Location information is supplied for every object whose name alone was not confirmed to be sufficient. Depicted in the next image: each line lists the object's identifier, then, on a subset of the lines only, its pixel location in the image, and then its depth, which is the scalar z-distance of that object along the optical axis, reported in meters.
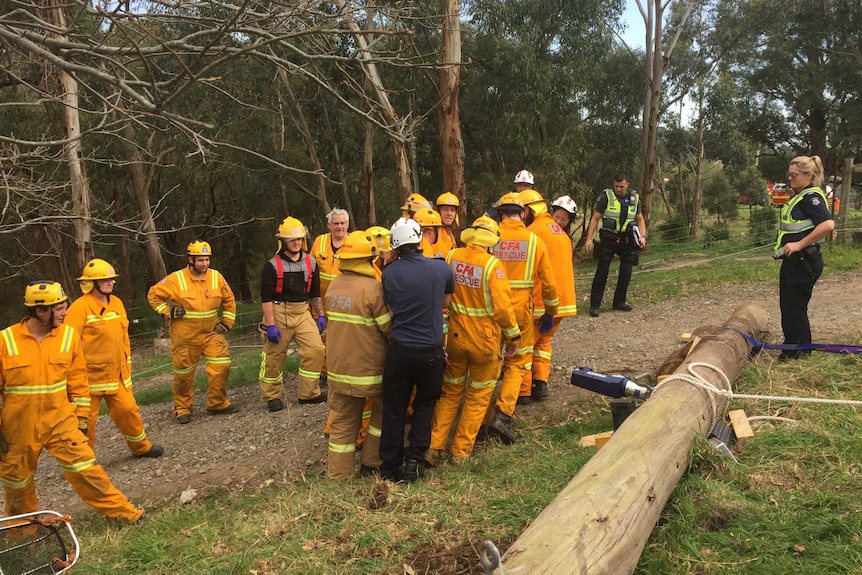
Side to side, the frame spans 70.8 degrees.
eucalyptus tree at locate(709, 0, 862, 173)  20.73
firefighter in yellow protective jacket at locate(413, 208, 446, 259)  5.55
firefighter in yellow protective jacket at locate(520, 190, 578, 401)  5.60
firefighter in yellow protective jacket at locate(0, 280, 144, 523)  4.19
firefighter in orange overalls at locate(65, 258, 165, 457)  5.36
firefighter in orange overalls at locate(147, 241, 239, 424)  6.38
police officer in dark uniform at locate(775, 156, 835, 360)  4.86
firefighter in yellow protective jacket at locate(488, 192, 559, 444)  5.07
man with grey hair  6.55
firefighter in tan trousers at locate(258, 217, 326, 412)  6.21
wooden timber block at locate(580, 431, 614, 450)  4.11
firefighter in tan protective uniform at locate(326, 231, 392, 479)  4.30
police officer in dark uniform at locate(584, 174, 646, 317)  8.10
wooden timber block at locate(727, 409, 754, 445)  3.70
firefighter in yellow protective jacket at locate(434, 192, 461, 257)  6.38
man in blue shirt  4.16
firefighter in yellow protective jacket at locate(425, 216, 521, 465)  4.53
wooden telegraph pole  2.27
